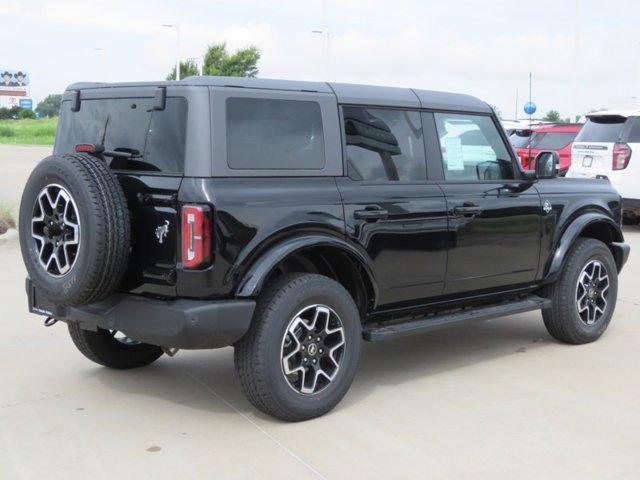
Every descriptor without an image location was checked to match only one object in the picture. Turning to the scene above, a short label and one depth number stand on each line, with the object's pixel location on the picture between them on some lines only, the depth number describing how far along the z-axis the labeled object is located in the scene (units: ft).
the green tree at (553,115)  203.72
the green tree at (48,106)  374.59
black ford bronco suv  13.74
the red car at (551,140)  55.67
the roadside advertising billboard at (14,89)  438.81
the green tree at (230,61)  127.13
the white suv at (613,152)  41.16
